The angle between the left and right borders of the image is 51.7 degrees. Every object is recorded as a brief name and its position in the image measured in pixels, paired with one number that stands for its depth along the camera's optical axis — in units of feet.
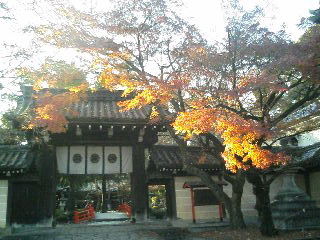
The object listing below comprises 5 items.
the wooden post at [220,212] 54.95
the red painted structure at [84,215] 73.20
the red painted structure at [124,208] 85.65
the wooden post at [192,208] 53.67
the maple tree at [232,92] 35.63
